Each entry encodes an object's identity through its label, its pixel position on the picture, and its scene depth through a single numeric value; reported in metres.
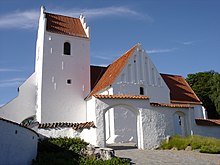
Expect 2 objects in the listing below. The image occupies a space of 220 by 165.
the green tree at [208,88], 32.31
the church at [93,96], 16.39
